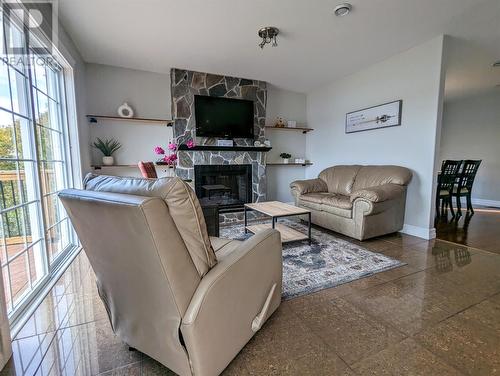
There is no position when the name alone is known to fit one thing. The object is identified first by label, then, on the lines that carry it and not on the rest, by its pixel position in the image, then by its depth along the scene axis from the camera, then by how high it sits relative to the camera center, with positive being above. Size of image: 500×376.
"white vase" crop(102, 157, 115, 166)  3.65 +0.01
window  1.65 -0.09
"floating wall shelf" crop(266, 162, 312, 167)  4.91 -0.06
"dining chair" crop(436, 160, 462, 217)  3.86 -0.30
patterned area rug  1.98 -0.99
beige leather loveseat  2.89 -0.52
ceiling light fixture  2.68 +1.44
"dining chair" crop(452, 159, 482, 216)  4.14 -0.36
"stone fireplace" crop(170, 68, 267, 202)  3.96 +0.77
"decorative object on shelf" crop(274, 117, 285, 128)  4.83 +0.76
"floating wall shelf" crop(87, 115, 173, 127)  3.58 +0.66
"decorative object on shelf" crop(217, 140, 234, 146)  4.25 +0.32
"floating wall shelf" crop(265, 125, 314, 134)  4.80 +0.66
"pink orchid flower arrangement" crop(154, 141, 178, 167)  3.32 +0.11
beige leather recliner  0.85 -0.45
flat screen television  4.11 +0.78
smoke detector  2.28 +1.45
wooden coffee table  2.75 -0.59
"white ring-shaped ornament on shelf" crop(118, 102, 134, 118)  3.73 +0.78
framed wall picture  3.42 +0.67
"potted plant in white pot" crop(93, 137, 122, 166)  3.66 +0.21
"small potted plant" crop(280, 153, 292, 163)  5.02 +0.10
